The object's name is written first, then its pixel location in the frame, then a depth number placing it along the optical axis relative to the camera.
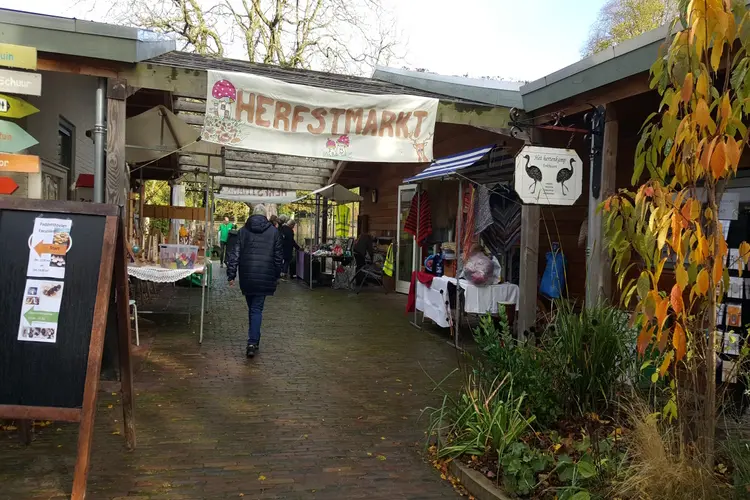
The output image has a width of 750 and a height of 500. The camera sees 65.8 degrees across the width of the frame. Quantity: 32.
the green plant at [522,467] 3.19
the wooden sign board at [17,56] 4.84
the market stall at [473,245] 7.04
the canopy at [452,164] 6.78
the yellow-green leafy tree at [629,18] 28.84
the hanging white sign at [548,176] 5.66
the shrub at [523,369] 3.89
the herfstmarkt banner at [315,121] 5.63
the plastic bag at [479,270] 6.98
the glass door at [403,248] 12.67
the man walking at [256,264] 6.49
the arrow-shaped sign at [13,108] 4.79
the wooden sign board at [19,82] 4.87
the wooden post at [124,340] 3.60
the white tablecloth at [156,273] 7.12
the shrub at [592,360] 3.85
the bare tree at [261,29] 22.20
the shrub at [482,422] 3.62
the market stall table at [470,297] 7.03
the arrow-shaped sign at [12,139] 4.74
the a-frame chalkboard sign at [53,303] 3.14
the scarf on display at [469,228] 7.24
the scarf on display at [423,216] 8.95
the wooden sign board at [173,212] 10.80
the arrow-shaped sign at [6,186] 4.93
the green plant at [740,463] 2.70
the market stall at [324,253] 13.78
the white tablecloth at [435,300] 7.53
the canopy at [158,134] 8.23
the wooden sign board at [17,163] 4.76
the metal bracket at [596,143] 5.95
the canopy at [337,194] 13.64
